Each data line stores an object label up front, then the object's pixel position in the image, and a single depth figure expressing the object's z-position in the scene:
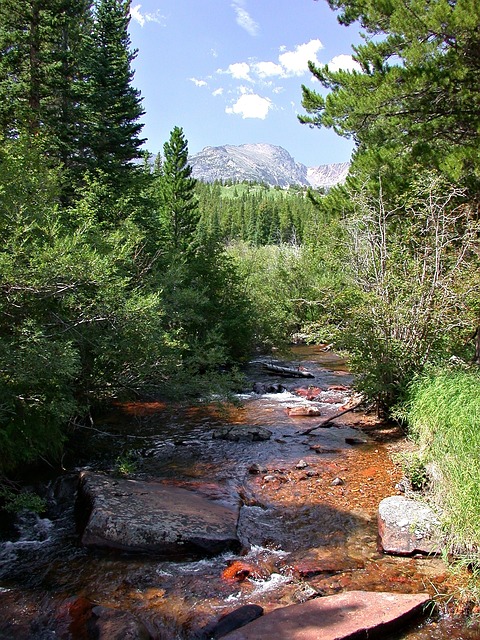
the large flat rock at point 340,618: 4.18
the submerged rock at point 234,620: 4.45
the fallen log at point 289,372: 17.84
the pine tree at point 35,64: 15.16
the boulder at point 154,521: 5.93
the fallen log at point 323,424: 10.99
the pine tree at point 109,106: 18.22
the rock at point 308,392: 14.50
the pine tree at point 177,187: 39.78
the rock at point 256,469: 8.69
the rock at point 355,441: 10.14
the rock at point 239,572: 5.39
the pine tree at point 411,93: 8.88
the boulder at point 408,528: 5.62
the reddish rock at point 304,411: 12.52
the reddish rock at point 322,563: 5.46
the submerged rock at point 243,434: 10.61
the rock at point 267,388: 15.48
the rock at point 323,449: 9.71
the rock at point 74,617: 4.40
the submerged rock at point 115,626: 4.26
